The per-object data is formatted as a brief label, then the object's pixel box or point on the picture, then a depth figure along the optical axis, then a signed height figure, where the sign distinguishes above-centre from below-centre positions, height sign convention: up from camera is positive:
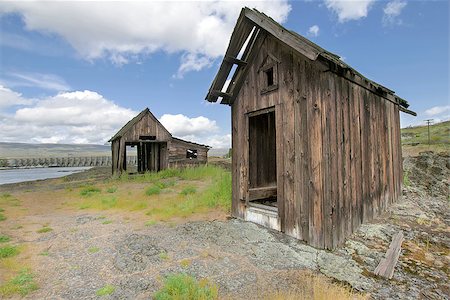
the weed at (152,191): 12.45 -1.59
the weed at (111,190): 14.02 -1.68
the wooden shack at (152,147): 21.28 +1.02
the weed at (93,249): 5.66 -1.98
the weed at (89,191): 13.46 -1.72
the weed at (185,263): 4.81 -1.97
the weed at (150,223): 7.64 -1.90
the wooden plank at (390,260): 4.65 -1.99
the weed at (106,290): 3.94 -2.01
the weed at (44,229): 7.22 -1.96
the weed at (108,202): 10.57 -1.81
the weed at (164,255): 5.17 -1.95
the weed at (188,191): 12.01 -1.53
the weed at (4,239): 6.39 -1.95
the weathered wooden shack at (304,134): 5.62 +0.60
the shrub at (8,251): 5.40 -1.93
